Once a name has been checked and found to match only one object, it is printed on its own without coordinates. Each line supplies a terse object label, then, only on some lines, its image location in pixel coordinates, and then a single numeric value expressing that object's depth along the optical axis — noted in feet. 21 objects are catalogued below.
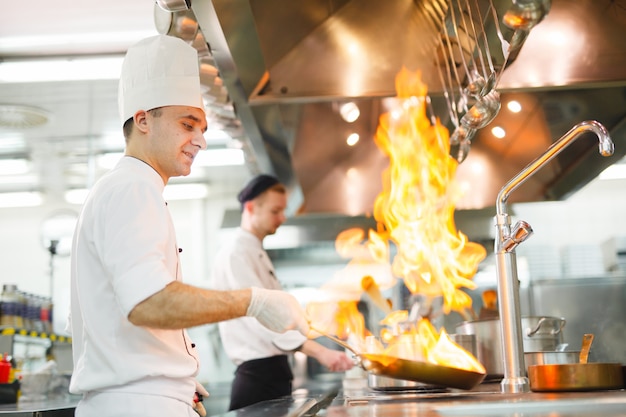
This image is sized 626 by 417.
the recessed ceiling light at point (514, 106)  10.05
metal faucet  6.44
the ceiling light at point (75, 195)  24.75
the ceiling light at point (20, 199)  25.40
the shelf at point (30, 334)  13.01
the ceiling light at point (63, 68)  15.87
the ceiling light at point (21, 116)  18.42
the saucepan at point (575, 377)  6.23
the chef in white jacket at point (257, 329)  10.53
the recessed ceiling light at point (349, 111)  10.25
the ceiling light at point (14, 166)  23.71
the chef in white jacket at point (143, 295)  4.93
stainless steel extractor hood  8.01
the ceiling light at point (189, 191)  23.54
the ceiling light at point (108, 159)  23.09
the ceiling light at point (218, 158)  23.04
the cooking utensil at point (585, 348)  6.84
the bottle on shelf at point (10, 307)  13.74
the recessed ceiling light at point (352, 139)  11.87
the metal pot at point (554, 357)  7.12
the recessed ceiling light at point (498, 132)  11.41
